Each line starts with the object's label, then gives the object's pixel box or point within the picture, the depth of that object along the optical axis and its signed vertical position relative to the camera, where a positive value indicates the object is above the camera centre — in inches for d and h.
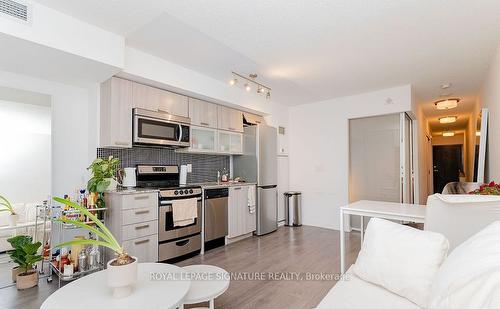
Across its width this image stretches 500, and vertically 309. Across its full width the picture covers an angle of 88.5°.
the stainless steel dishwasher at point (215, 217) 144.5 -33.1
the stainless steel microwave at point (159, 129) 123.3 +16.0
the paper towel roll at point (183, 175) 151.4 -9.4
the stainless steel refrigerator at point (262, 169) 179.3 -6.8
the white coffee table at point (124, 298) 50.8 -29.0
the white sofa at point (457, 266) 34.1 -16.9
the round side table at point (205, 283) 66.1 -35.1
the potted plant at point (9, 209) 105.9 -20.0
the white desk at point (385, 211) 86.1 -18.9
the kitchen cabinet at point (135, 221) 109.0 -27.1
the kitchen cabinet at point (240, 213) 158.9 -34.6
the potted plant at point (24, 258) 98.3 -38.4
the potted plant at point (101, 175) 109.4 -6.5
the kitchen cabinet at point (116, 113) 116.2 +21.6
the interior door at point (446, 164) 369.4 -7.9
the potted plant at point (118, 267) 51.6 -21.9
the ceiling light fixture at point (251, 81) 136.5 +45.3
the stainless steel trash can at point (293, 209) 207.9 -40.6
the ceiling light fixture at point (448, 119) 263.1 +40.8
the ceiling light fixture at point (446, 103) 190.1 +41.5
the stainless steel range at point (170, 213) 122.5 -25.9
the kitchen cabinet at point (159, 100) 125.5 +31.1
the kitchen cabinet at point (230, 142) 169.6 +11.7
